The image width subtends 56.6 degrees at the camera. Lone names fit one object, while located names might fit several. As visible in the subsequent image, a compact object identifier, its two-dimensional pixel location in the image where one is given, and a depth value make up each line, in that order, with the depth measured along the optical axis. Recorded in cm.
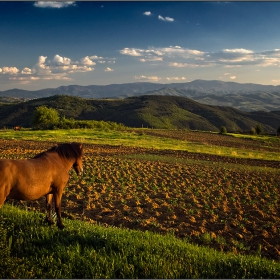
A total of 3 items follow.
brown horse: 586
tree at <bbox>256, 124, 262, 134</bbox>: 8230
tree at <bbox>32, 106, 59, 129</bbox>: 8500
